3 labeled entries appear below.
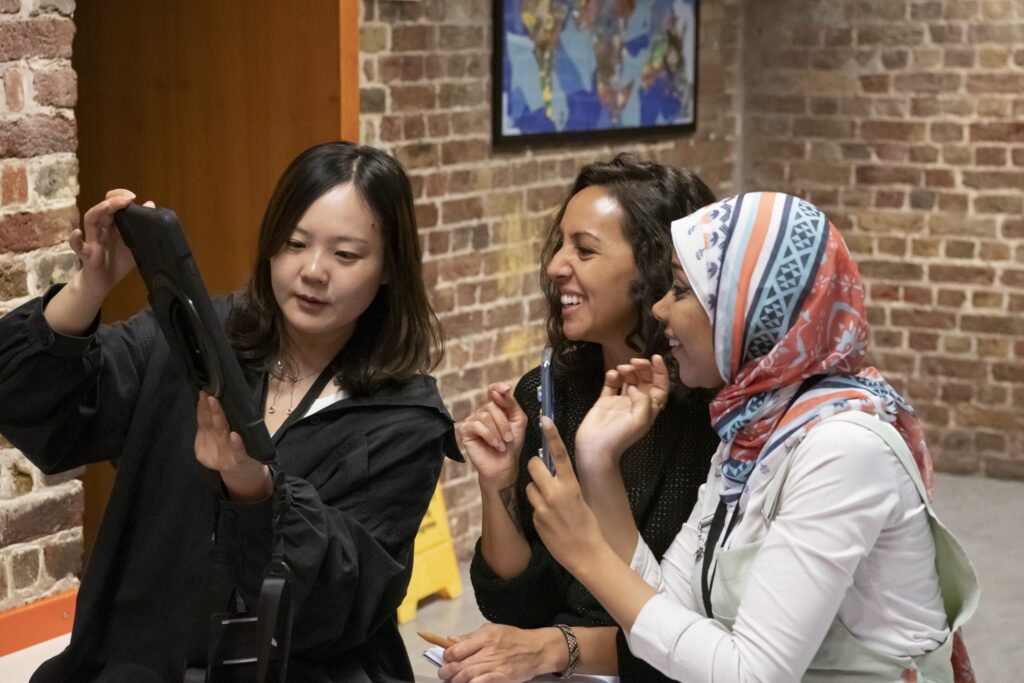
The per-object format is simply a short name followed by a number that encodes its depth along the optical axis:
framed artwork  5.08
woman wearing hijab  1.81
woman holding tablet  2.11
